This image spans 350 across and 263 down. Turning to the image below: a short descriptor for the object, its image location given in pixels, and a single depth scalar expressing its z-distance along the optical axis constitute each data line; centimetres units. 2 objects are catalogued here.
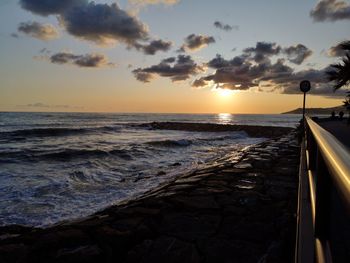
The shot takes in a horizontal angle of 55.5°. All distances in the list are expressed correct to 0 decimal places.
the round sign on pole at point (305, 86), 1166
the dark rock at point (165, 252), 311
